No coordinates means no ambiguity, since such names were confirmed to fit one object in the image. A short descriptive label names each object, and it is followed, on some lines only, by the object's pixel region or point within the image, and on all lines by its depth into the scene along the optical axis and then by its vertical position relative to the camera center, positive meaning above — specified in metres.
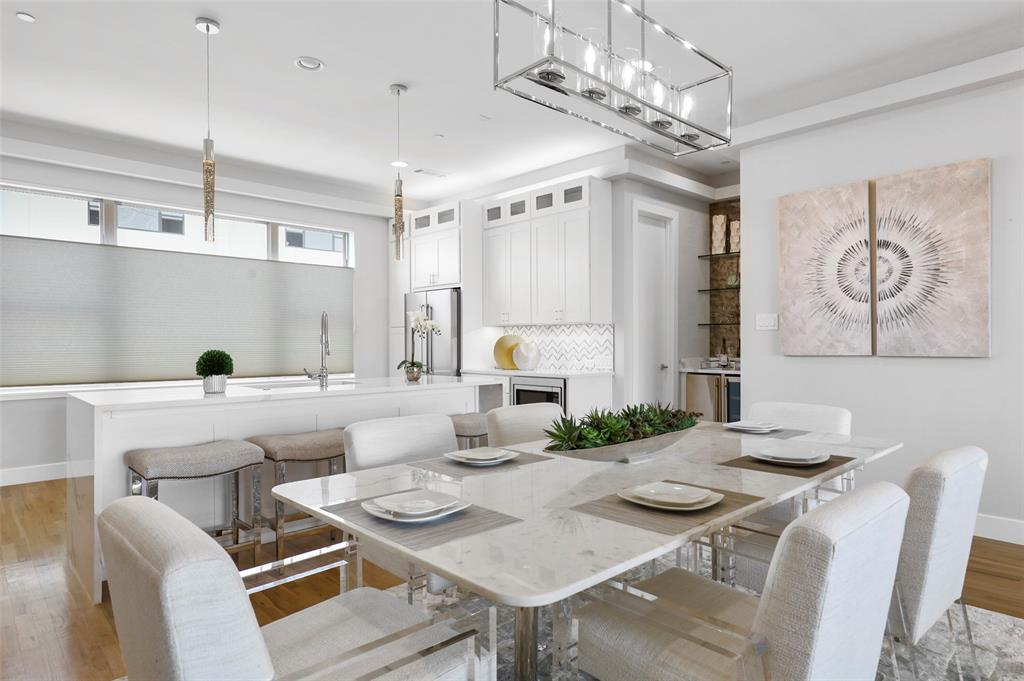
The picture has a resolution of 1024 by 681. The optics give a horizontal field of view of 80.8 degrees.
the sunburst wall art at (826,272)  3.74 +0.43
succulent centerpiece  1.84 -0.29
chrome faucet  3.62 -0.05
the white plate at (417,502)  1.33 -0.38
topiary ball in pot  3.04 -0.15
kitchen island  2.59 -0.41
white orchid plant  3.99 +0.10
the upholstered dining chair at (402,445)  1.97 -0.38
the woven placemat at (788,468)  1.77 -0.39
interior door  5.35 +0.23
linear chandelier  1.94 +1.01
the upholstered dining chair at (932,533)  1.46 -0.49
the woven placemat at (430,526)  1.21 -0.40
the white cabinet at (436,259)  6.16 +0.85
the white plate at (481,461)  1.89 -0.38
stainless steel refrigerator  6.17 +0.02
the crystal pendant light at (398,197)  3.60 +0.86
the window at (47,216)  4.87 +1.04
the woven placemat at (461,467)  1.81 -0.40
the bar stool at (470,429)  3.38 -0.50
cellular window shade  4.96 +0.26
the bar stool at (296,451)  2.84 -0.53
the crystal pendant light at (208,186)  2.75 +0.71
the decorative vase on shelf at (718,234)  5.84 +1.02
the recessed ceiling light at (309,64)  3.58 +1.66
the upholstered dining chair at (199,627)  0.86 -0.43
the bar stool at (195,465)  2.50 -0.53
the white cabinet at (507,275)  5.60 +0.61
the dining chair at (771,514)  2.15 -0.69
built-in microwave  4.91 -0.43
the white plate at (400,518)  1.30 -0.39
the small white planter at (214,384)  3.03 -0.22
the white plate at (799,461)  1.84 -0.38
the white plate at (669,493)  1.39 -0.37
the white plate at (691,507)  1.36 -0.38
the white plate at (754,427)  2.48 -0.37
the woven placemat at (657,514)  1.28 -0.40
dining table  1.06 -0.40
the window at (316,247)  6.44 +1.03
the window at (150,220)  5.41 +1.11
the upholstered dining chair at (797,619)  0.99 -0.52
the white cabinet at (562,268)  5.12 +0.62
